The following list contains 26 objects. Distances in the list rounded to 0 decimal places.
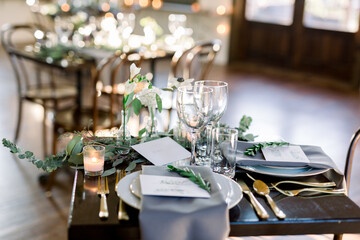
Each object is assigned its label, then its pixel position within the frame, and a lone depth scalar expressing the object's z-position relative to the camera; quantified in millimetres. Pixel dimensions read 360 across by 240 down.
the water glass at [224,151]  1334
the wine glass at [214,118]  1385
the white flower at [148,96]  1426
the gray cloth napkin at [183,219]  1044
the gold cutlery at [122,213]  1089
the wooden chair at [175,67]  3246
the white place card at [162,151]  1401
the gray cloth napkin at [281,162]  1368
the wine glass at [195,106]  1320
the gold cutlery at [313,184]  1306
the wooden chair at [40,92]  3237
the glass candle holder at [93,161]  1311
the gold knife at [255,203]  1135
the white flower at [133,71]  1404
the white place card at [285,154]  1389
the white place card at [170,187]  1118
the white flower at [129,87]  1391
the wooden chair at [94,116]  2854
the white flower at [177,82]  1507
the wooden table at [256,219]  1071
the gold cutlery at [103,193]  1103
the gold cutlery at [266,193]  1146
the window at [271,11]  6109
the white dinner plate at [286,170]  1336
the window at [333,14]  5543
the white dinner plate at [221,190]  1132
